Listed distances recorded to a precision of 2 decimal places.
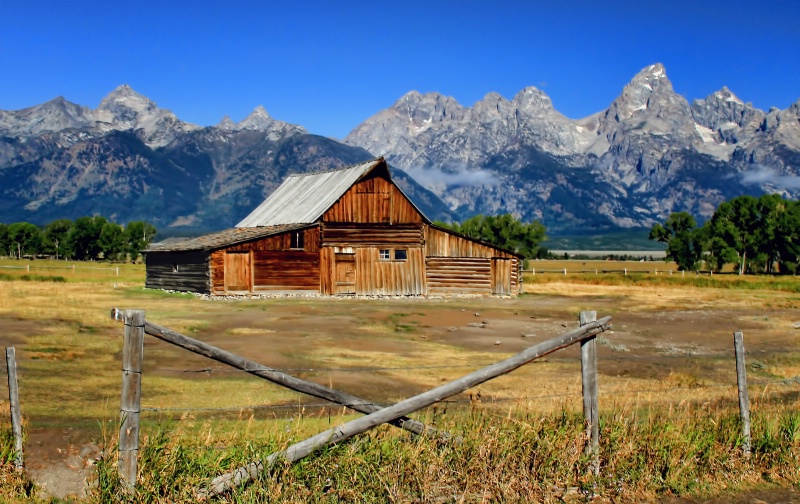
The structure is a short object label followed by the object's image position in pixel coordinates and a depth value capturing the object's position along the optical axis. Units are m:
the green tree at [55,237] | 151.89
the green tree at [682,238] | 116.69
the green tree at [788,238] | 107.50
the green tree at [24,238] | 152.12
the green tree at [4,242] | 152.25
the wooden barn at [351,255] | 49.09
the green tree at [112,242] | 143.50
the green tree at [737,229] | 108.68
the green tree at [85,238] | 144.38
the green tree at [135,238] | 139.38
